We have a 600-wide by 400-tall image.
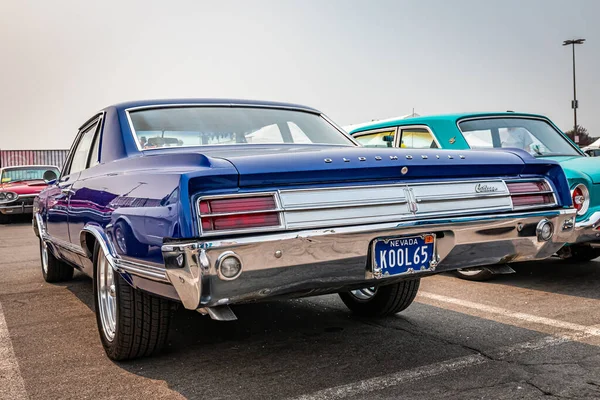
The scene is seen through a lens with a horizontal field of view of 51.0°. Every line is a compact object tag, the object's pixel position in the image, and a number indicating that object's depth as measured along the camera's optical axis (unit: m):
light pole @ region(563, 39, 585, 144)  35.72
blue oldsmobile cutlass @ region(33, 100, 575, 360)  2.65
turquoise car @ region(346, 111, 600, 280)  6.02
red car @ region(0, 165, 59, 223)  14.72
